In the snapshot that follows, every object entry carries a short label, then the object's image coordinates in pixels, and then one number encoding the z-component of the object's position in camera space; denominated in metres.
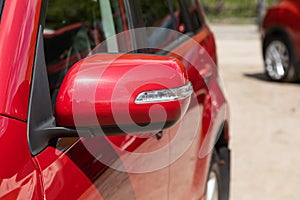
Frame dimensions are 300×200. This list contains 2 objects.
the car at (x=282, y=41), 9.31
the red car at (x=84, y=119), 1.26
